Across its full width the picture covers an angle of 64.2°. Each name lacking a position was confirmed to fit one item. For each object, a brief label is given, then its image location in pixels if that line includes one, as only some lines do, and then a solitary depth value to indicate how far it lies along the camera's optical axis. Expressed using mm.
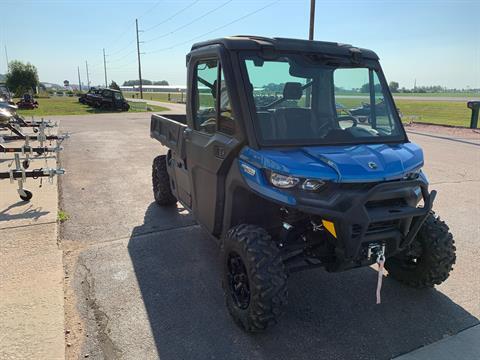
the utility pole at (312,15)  19203
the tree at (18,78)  61312
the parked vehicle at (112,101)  28578
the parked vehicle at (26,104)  27859
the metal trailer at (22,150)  5512
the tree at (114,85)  58438
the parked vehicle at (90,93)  29862
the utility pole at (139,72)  57438
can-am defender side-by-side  2686
